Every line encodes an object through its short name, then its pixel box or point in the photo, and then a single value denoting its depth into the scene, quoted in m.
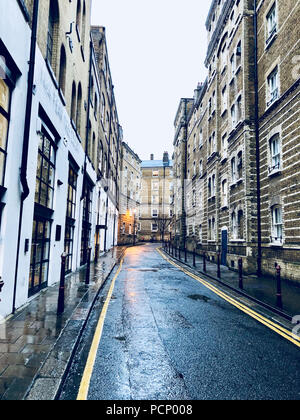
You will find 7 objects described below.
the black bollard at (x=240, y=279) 10.10
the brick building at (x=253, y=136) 12.05
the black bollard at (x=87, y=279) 9.95
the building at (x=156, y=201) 67.56
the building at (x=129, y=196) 49.22
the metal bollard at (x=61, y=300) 6.24
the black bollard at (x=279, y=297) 7.33
